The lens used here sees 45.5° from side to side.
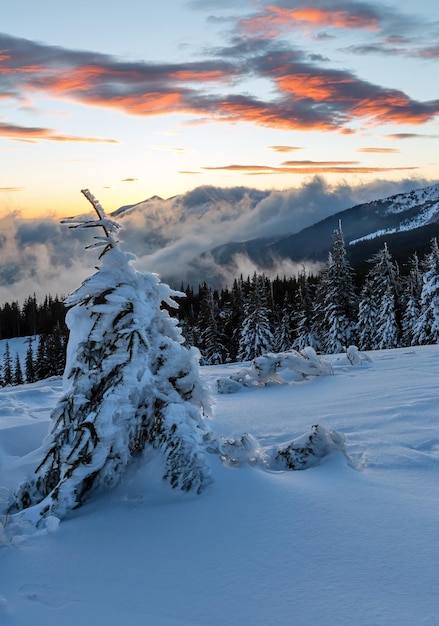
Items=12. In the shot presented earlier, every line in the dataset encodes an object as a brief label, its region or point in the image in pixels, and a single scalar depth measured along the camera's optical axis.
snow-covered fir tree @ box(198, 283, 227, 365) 53.31
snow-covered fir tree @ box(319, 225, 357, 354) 40.72
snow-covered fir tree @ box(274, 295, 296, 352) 54.07
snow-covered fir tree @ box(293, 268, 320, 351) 46.69
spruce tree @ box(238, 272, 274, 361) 46.81
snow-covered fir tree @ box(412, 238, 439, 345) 36.11
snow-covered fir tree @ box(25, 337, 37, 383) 79.72
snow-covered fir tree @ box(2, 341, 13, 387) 77.80
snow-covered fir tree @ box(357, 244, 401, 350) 40.91
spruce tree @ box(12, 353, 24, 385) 78.46
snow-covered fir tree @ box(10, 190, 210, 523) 4.62
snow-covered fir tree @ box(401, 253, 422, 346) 42.72
